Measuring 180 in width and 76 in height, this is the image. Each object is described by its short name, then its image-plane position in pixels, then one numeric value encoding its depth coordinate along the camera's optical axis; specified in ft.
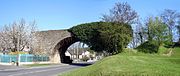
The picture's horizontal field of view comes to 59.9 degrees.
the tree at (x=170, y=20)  122.87
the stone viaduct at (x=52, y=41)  104.70
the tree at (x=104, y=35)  83.65
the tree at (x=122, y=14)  92.13
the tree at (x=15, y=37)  114.60
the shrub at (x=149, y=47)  87.44
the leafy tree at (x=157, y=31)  98.54
